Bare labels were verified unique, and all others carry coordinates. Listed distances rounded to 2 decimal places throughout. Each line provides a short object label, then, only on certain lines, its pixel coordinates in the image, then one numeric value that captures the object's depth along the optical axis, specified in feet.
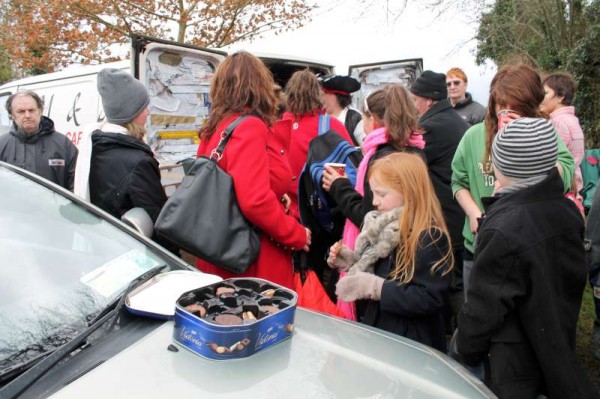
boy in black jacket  6.02
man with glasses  18.60
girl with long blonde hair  7.34
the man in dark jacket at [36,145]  12.47
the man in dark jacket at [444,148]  11.16
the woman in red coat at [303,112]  11.56
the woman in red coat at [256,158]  7.95
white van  18.14
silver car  4.39
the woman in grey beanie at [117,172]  9.31
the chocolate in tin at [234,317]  4.73
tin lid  5.37
